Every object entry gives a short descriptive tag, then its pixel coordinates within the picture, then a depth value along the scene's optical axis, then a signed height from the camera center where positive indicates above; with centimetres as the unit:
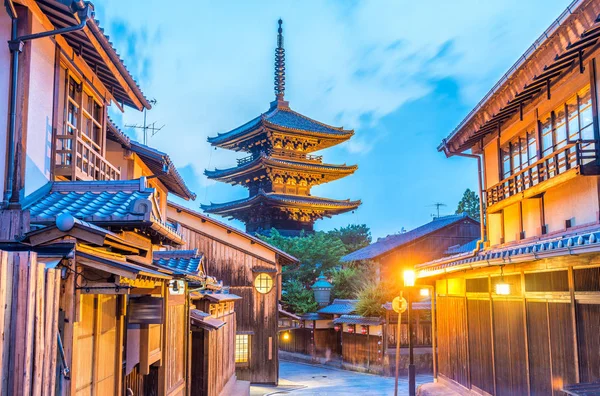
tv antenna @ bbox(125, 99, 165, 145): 2217 +626
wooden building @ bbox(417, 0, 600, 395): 891 +79
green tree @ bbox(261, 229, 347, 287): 3816 +117
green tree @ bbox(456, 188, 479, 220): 5147 +603
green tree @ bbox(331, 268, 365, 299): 3566 -75
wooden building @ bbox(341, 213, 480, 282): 3425 +152
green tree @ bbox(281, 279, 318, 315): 3462 -166
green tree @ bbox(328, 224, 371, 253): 5893 +394
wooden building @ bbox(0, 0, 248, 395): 443 +48
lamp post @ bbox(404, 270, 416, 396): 1712 -167
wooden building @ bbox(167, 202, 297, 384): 2461 -44
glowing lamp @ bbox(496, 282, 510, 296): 1174 -41
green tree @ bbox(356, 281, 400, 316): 2858 -140
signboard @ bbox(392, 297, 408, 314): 1861 -112
